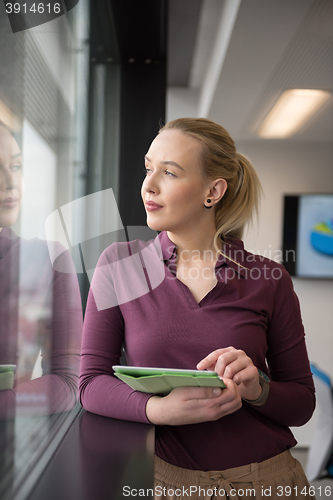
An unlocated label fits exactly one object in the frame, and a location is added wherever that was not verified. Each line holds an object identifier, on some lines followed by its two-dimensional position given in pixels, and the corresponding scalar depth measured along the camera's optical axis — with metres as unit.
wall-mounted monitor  3.84
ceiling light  2.88
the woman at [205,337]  0.94
